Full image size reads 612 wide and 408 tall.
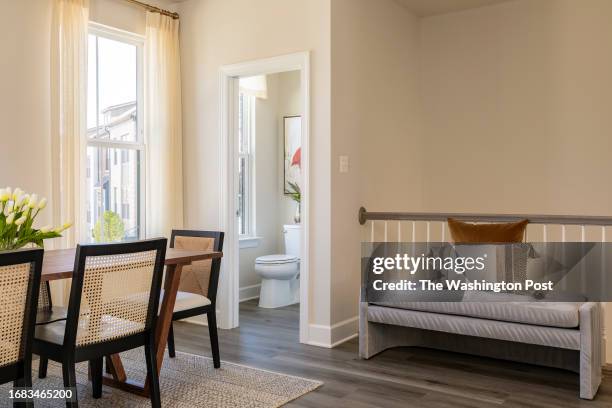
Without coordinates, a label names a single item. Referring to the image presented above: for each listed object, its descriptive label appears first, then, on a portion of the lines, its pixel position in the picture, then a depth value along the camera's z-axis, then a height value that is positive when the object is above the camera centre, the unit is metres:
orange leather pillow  3.73 -0.30
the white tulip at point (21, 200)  2.64 -0.04
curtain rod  4.63 +1.53
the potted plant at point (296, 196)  6.10 -0.07
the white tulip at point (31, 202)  2.69 -0.05
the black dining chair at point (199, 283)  3.44 -0.63
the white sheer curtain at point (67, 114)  4.01 +0.55
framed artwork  6.18 +0.44
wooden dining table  3.03 -0.63
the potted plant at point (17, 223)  2.60 -0.15
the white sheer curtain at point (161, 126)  4.74 +0.55
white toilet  5.43 -0.87
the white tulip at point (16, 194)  2.65 -0.01
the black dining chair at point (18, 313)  2.12 -0.47
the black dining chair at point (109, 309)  2.42 -0.54
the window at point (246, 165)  6.01 +0.26
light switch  4.22 +0.19
